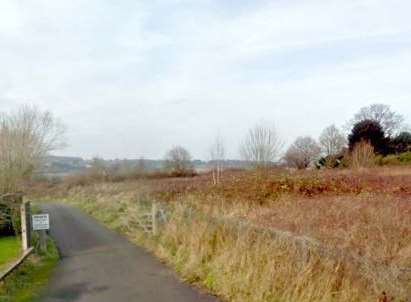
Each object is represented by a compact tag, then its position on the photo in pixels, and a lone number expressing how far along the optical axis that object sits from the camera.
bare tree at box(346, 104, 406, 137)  54.54
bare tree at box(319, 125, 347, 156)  51.38
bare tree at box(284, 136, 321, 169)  43.23
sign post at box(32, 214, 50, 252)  12.99
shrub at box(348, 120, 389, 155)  45.47
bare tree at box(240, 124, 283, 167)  36.41
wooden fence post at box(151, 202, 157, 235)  14.10
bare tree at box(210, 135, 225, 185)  39.20
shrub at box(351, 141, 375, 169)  30.88
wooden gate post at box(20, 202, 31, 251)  12.97
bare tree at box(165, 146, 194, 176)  45.09
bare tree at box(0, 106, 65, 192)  20.64
